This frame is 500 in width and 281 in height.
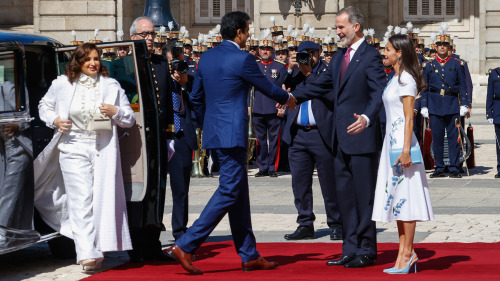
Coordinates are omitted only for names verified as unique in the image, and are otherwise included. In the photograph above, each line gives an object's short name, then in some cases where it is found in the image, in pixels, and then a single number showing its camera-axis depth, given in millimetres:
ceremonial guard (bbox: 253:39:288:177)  34909
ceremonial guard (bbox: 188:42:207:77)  39500
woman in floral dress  17177
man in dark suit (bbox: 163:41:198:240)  19688
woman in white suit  17870
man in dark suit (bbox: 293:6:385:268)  17978
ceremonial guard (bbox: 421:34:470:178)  34046
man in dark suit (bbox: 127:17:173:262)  18425
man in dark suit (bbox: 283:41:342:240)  21152
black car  17424
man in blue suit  17300
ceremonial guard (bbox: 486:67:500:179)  33800
